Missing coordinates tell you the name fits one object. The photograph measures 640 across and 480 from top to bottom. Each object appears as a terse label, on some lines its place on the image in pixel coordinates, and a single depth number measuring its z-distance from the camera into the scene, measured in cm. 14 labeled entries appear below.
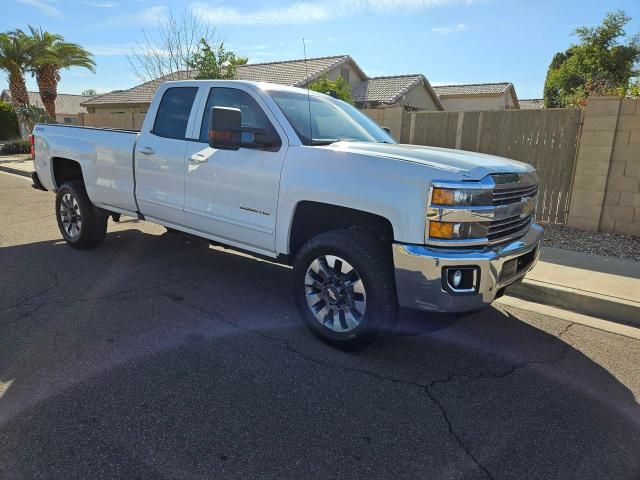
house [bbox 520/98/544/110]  4987
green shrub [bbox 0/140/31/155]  2295
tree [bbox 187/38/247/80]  1620
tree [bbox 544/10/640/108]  2872
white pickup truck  315
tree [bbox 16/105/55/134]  2370
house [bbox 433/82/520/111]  4116
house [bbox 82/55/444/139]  2802
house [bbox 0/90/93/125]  5772
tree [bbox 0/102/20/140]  3544
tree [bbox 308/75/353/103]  1416
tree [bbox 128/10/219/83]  1703
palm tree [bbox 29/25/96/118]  2466
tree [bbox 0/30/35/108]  2434
